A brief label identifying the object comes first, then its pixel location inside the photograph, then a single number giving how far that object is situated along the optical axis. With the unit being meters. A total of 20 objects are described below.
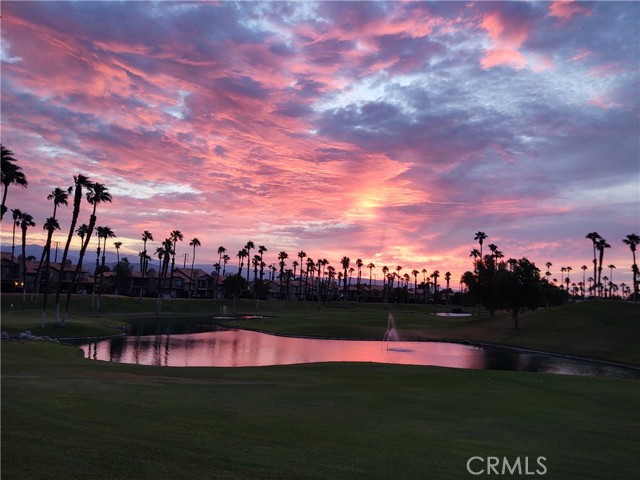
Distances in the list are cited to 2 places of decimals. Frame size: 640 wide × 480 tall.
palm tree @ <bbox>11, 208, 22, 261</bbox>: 121.43
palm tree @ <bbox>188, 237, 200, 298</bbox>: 167.62
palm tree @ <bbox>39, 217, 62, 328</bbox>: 81.46
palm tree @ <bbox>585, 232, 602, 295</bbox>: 132.75
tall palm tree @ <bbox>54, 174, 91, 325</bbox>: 68.06
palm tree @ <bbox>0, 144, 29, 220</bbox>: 46.41
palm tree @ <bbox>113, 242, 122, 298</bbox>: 154.91
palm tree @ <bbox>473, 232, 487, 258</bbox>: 145.75
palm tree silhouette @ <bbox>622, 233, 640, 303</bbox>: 127.88
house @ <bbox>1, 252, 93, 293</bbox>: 141.00
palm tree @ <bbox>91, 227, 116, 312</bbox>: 127.77
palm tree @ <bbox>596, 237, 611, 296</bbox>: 132.71
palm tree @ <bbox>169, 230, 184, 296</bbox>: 144.88
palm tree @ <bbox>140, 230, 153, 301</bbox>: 151.94
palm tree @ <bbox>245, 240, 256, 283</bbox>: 182.12
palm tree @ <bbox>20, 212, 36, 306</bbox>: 117.29
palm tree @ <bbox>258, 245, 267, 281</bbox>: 195.62
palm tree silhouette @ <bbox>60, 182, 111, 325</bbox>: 70.88
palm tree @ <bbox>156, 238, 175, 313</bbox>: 141.62
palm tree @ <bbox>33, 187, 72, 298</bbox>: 76.06
